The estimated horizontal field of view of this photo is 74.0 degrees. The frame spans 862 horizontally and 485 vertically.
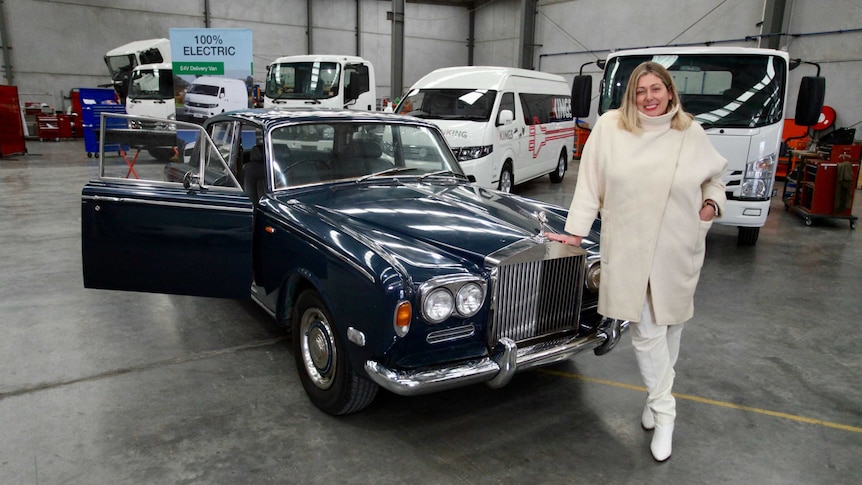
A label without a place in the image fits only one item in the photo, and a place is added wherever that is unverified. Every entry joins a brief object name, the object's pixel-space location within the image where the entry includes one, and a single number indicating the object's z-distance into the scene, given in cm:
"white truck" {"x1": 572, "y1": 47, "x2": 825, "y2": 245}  635
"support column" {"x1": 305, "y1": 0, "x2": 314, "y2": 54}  2288
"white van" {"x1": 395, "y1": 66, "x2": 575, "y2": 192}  852
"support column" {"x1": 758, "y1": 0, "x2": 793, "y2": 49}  1425
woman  250
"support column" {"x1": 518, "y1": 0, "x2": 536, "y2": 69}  2005
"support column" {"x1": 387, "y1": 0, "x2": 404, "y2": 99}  1470
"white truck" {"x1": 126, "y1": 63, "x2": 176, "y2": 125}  1530
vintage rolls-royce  257
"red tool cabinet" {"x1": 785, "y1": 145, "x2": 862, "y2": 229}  832
